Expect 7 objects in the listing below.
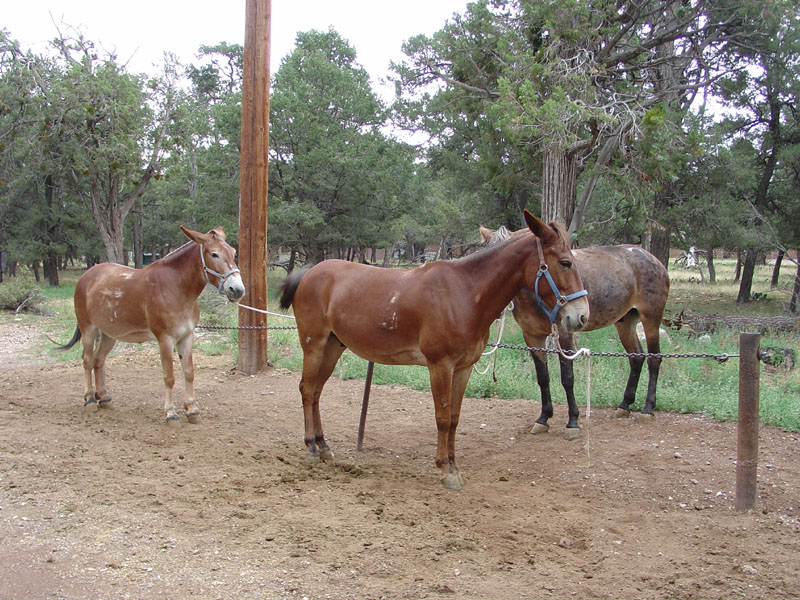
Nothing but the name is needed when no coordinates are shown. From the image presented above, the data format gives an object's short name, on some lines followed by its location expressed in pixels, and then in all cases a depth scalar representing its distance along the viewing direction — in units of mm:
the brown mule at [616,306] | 6016
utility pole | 8906
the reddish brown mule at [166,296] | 6152
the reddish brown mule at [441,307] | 4469
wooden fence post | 4074
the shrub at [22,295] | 16516
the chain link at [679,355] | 4271
